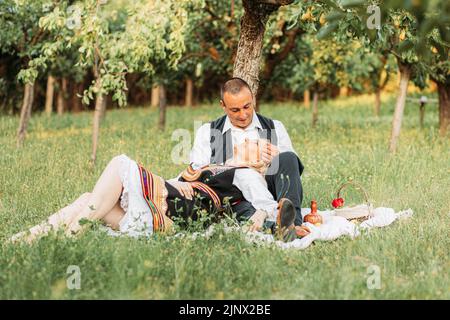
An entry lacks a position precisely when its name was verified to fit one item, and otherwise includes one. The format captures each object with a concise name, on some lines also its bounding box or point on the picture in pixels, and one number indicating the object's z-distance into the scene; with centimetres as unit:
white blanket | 490
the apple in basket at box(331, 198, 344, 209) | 629
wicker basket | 589
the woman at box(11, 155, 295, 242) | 501
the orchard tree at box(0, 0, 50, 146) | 1138
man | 550
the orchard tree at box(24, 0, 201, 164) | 798
